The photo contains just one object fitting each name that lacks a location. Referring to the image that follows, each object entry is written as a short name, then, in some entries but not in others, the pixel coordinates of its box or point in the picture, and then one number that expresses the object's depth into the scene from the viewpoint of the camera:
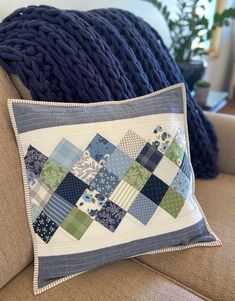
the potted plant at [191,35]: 1.50
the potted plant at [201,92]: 1.65
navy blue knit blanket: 0.76
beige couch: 0.67
